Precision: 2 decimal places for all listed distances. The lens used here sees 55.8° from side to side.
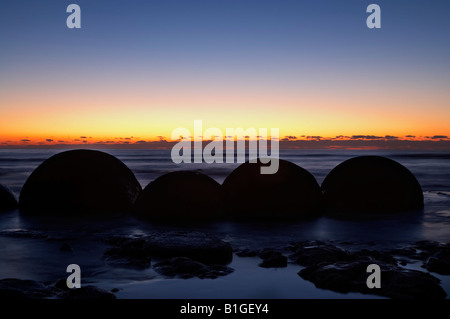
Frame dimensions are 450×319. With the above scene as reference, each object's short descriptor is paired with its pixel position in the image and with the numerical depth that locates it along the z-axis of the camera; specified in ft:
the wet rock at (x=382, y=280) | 14.87
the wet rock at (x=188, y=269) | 17.02
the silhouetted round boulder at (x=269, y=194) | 30.71
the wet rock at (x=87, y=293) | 14.10
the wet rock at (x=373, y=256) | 18.75
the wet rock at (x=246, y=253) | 20.34
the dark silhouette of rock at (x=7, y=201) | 34.17
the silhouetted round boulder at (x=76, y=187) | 31.40
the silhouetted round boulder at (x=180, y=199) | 29.68
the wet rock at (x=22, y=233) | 24.67
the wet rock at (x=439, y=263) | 17.42
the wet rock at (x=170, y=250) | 19.04
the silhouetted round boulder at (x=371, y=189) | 32.42
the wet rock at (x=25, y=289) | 14.02
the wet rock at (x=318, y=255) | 18.44
